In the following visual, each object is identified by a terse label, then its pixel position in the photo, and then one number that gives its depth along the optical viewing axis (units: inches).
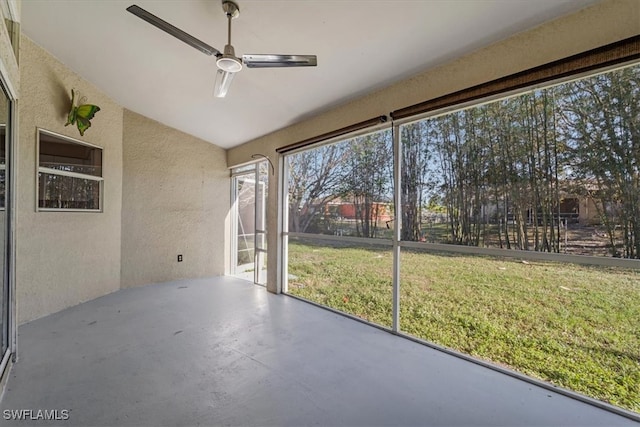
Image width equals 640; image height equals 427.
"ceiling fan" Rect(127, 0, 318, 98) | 72.3
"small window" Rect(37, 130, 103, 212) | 129.6
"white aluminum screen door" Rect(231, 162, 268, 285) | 195.5
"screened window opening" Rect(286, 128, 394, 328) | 128.1
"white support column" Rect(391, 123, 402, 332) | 114.3
